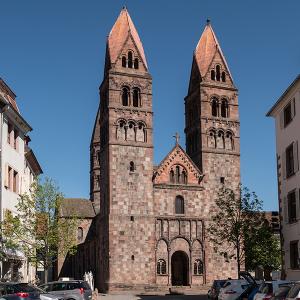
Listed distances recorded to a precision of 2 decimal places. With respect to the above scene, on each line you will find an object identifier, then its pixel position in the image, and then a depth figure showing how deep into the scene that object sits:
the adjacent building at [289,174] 26.30
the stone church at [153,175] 50.15
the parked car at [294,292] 13.99
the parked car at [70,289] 24.32
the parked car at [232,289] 26.63
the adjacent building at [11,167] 28.25
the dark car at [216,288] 30.31
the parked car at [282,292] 15.20
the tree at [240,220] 36.69
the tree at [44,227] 33.52
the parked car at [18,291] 17.19
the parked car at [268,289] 17.26
